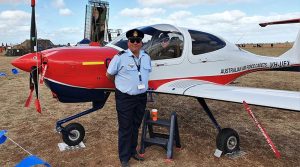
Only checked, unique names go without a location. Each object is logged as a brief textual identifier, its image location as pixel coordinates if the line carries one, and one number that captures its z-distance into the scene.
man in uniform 4.38
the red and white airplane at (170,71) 4.74
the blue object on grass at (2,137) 2.43
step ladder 4.97
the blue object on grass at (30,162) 2.08
